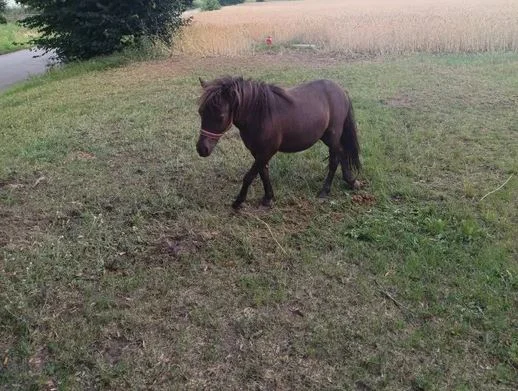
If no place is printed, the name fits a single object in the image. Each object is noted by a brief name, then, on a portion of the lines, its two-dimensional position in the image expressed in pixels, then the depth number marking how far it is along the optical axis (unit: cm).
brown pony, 384
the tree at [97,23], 1337
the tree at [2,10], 2786
